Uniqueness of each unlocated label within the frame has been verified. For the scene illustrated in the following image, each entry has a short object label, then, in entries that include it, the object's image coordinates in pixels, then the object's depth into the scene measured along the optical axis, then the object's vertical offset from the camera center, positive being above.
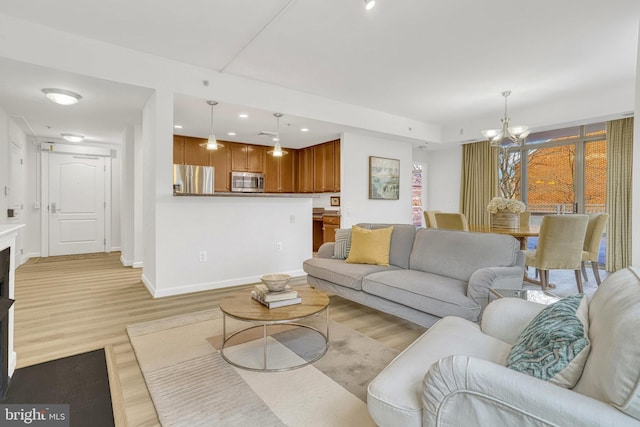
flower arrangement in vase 3.99 -0.01
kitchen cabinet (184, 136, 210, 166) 6.21 +1.06
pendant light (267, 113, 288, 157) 4.83 +0.88
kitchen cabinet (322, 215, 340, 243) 6.14 -0.33
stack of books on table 2.18 -0.60
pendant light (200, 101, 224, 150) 4.32 +0.86
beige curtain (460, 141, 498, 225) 6.50 +0.61
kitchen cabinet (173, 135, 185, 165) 6.10 +1.08
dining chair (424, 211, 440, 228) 4.66 -0.14
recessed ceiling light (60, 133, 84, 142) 5.97 +1.30
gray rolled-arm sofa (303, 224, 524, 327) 2.38 -0.58
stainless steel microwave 6.70 +0.55
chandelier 4.54 +1.06
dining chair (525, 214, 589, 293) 3.43 -0.34
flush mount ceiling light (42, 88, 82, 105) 3.61 +1.24
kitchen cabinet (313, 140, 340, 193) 6.37 +0.84
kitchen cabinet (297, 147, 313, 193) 7.05 +0.85
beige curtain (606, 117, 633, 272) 4.93 +0.29
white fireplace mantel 1.88 -0.33
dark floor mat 1.66 -1.04
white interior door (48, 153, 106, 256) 6.45 +0.06
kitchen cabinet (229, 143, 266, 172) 6.75 +1.07
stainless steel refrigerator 5.44 +0.50
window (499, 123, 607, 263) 5.45 +0.70
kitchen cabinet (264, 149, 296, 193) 7.20 +0.79
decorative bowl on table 2.24 -0.51
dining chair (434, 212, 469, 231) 4.04 -0.15
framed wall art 6.13 +0.59
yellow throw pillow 3.37 -0.40
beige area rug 1.64 -1.02
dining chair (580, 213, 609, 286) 3.84 -0.32
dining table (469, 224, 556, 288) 3.66 -0.25
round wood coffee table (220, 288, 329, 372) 2.05 -1.01
